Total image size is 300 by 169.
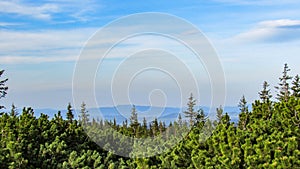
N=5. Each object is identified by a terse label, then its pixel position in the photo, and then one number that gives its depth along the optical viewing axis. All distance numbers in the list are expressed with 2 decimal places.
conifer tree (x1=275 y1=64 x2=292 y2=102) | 54.67
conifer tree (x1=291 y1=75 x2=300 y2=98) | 51.37
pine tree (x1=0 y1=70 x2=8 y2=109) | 46.71
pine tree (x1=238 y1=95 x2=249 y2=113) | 52.78
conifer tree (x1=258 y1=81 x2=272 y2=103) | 61.58
